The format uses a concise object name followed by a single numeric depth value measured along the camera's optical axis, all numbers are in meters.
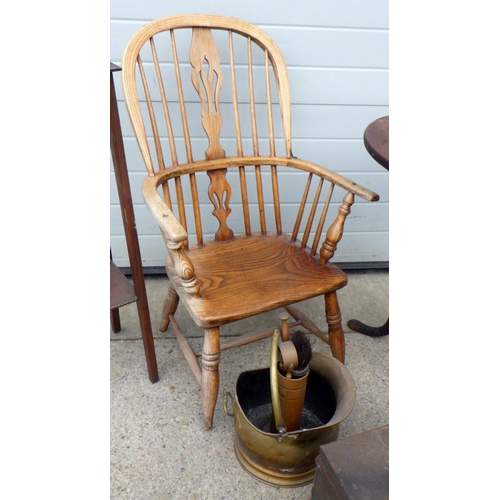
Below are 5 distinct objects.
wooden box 0.98
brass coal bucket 1.22
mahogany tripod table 1.32
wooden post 1.27
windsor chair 1.35
